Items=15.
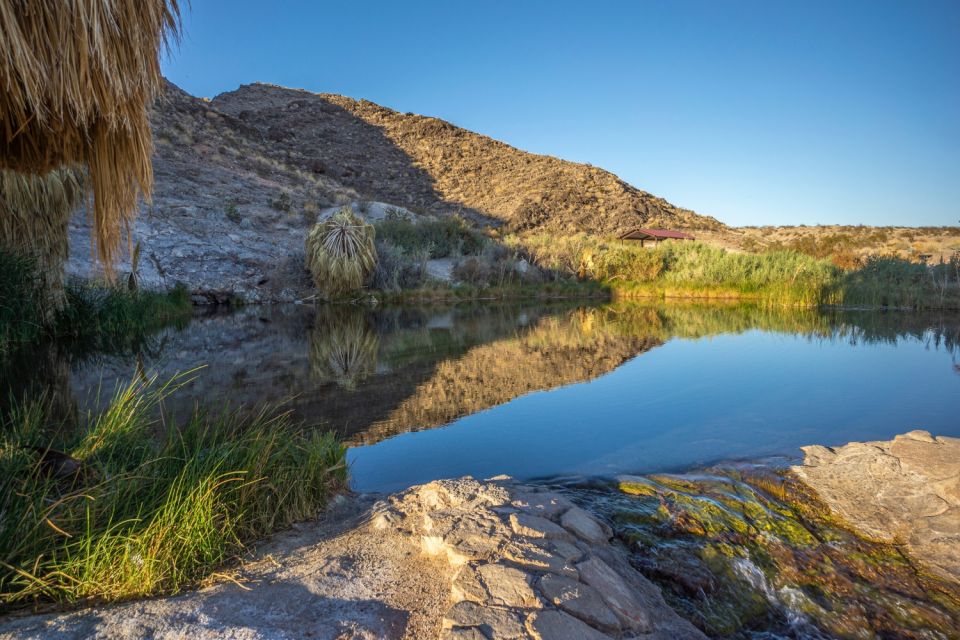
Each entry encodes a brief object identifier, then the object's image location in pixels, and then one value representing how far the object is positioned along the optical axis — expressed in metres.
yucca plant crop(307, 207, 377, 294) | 17.02
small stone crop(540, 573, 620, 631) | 2.10
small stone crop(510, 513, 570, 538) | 2.62
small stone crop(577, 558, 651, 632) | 2.20
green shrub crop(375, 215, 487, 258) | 22.53
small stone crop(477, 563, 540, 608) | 2.09
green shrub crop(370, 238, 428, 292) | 18.59
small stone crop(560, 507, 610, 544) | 2.84
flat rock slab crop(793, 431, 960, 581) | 3.24
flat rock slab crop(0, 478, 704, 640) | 1.96
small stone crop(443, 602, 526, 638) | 1.93
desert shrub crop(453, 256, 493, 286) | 21.12
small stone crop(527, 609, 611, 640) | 1.93
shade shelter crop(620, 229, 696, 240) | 29.80
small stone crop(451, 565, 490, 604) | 2.12
